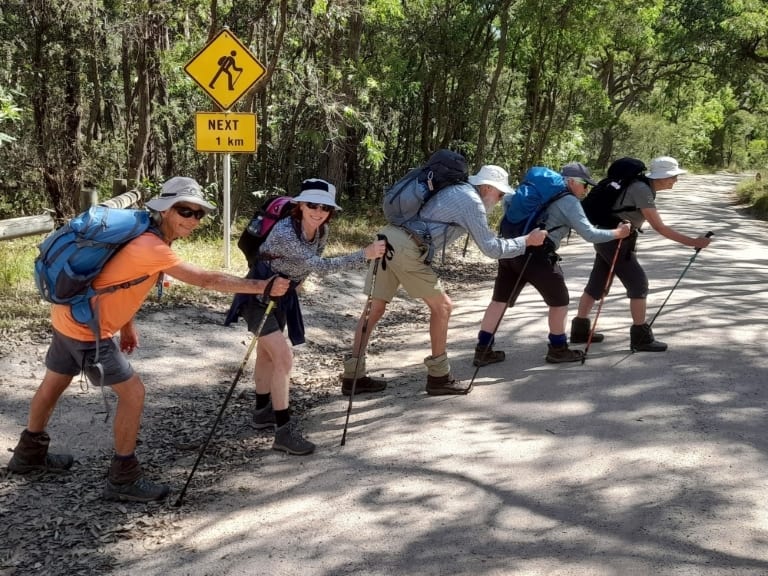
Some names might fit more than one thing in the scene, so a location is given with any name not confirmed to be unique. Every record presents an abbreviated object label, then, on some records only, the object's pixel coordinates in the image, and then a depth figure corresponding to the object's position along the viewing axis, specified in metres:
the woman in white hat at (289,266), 4.65
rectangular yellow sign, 9.31
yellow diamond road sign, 9.26
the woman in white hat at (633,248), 6.41
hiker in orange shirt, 3.81
